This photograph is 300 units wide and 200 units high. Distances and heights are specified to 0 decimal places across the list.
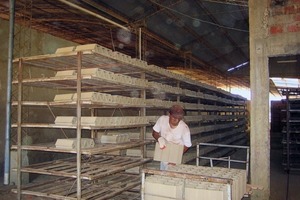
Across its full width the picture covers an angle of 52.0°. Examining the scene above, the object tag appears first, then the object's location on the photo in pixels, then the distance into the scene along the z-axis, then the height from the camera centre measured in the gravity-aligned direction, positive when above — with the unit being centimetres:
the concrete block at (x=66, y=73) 570 +72
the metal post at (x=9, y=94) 716 +41
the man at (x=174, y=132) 554 -37
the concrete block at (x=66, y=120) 566 -16
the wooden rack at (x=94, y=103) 548 +16
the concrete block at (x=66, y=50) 556 +114
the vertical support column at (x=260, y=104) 596 +17
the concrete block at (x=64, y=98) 575 +26
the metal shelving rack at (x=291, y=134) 972 -69
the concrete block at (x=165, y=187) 371 -92
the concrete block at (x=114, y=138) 674 -58
